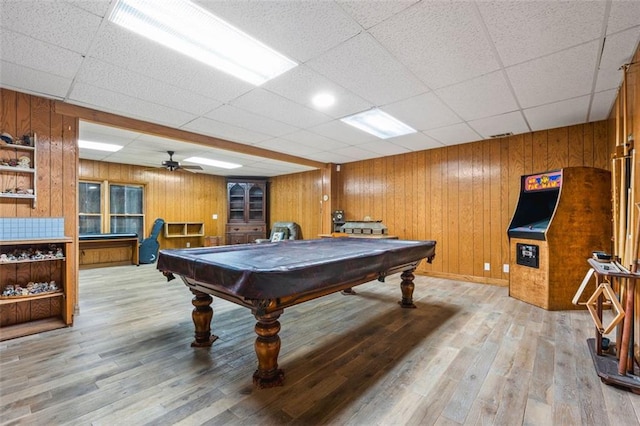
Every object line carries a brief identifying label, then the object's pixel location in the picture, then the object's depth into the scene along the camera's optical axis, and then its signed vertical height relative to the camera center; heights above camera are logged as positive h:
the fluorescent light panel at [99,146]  4.86 +1.18
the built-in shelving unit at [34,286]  2.71 -0.78
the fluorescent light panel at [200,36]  1.75 +1.27
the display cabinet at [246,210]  8.37 +0.04
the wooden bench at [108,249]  6.01 -0.89
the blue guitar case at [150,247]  6.58 -0.86
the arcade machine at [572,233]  3.32 -0.24
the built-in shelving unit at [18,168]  2.75 +0.43
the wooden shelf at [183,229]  7.46 -0.52
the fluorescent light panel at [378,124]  3.61 +1.27
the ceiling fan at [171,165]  5.47 +0.91
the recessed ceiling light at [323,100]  2.98 +1.25
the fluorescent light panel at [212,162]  6.32 +1.17
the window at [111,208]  6.39 +0.07
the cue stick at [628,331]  1.82 -0.77
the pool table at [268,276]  1.64 -0.45
